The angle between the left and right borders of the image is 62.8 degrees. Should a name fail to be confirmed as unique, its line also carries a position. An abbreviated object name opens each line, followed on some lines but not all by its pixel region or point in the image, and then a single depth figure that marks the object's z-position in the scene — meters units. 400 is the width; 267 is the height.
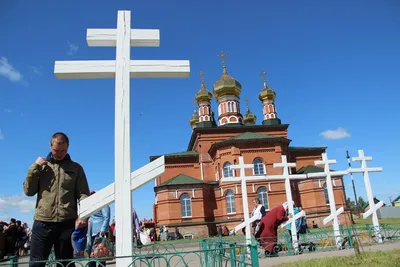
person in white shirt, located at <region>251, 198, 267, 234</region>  10.15
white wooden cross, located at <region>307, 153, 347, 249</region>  10.83
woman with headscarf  8.67
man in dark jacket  3.27
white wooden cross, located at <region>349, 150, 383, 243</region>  11.05
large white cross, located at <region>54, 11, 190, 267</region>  3.42
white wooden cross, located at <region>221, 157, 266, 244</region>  10.62
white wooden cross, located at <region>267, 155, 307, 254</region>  10.03
